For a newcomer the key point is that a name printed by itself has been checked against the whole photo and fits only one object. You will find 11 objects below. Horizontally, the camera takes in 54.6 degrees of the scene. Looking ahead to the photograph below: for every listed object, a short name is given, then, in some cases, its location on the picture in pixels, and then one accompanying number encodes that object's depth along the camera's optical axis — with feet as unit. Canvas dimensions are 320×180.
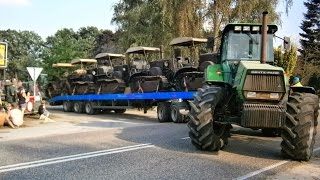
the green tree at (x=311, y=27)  147.72
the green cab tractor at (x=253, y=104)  20.68
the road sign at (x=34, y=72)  50.19
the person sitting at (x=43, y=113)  43.73
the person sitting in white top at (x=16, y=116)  37.21
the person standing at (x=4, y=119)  36.83
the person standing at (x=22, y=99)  41.82
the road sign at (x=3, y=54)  44.39
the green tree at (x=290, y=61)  76.66
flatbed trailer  41.46
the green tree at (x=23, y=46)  195.98
